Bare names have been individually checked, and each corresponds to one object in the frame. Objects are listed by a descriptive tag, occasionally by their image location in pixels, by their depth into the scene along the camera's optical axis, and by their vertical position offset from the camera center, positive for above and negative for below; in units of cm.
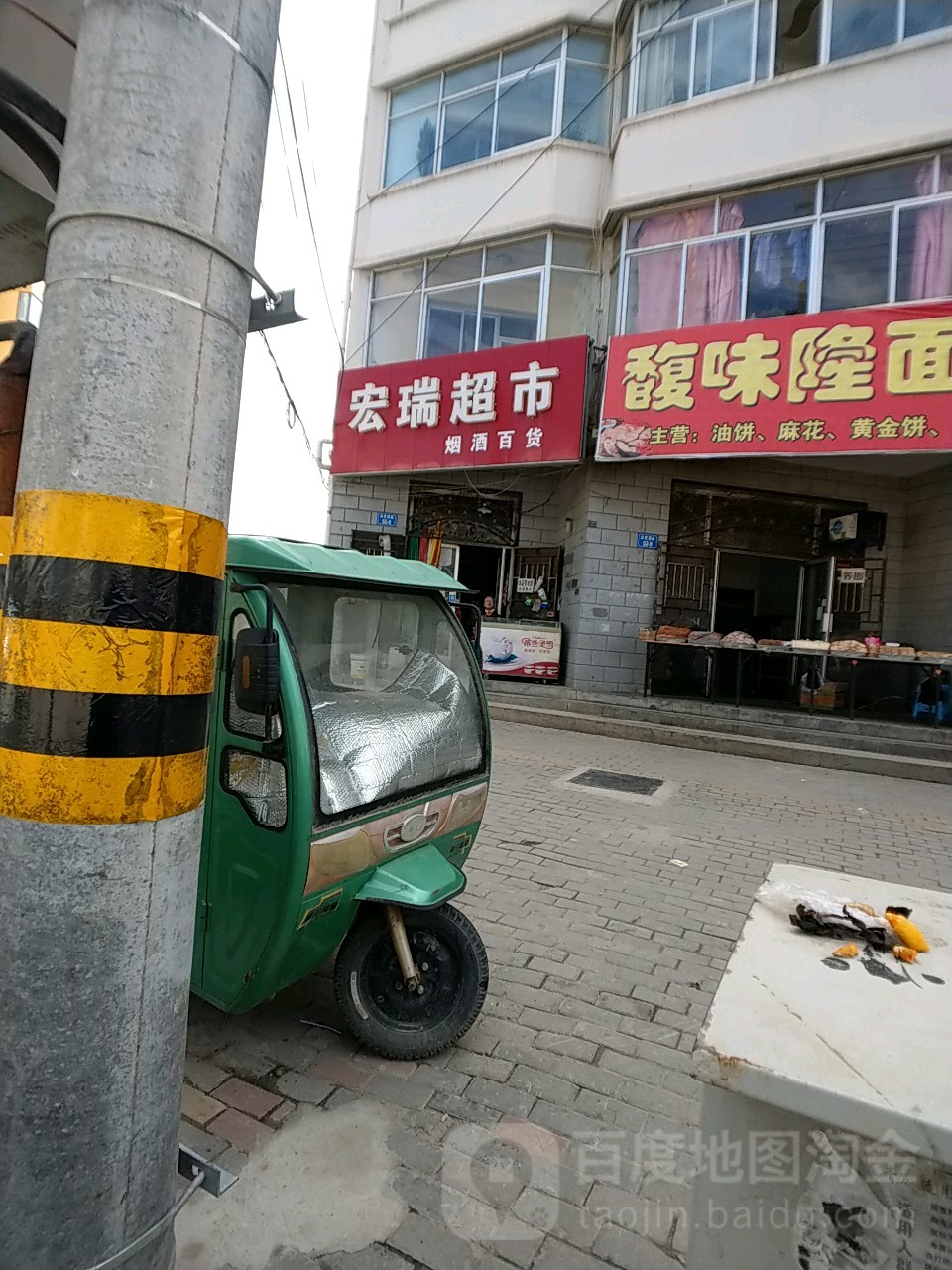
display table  1024 +47
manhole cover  762 -119
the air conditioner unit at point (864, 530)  1262 +282
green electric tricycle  243 -58
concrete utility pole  136 +2
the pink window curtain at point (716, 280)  1147 +632
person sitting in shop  1052 +10
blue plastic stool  1074 -13
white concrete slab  119 -64
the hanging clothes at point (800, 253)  1108 +658
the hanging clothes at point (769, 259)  1125 +656
